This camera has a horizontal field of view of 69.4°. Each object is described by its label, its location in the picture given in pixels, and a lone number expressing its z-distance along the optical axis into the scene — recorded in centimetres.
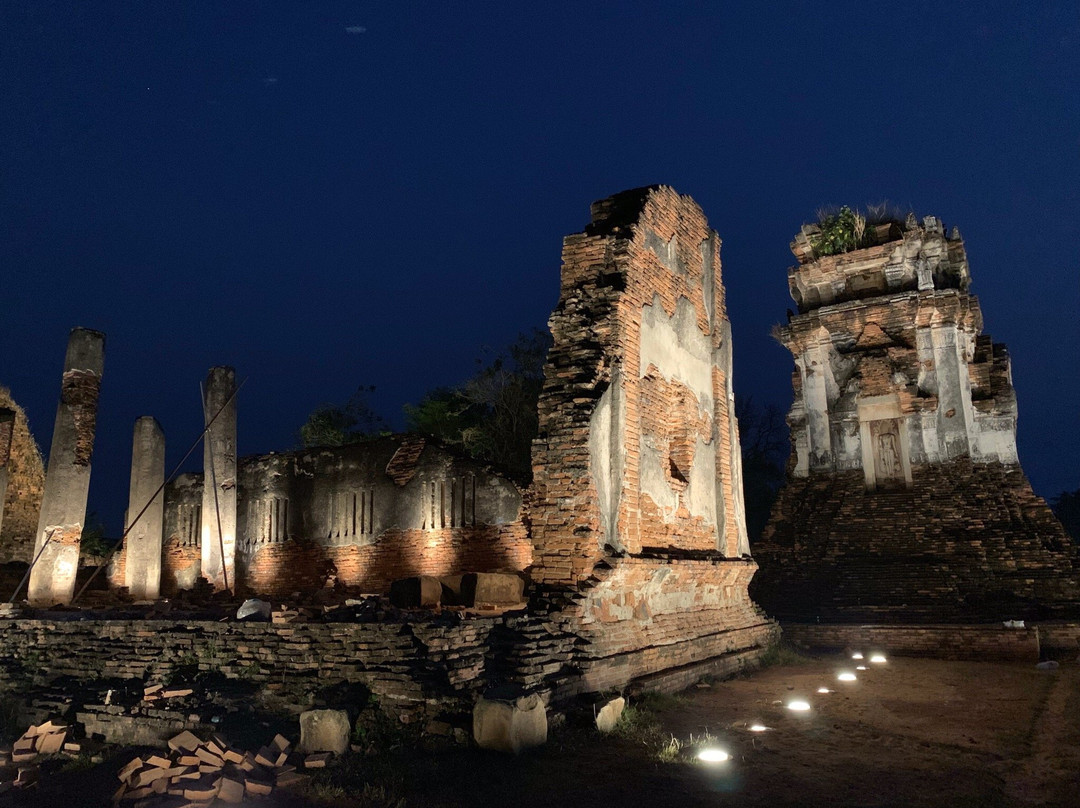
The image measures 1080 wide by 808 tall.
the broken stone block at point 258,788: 505
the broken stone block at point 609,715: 650
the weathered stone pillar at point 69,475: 1361
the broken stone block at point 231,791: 491
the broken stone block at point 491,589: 935
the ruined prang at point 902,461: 1441
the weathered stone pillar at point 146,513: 1521
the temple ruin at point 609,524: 744
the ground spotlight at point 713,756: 571
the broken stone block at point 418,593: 919
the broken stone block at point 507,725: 577
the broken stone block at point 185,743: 574
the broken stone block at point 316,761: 550
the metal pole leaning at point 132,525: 1266
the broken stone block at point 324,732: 585
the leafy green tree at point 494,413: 2369
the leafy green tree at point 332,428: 2592
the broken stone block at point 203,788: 488
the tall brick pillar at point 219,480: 1628
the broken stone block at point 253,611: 854
